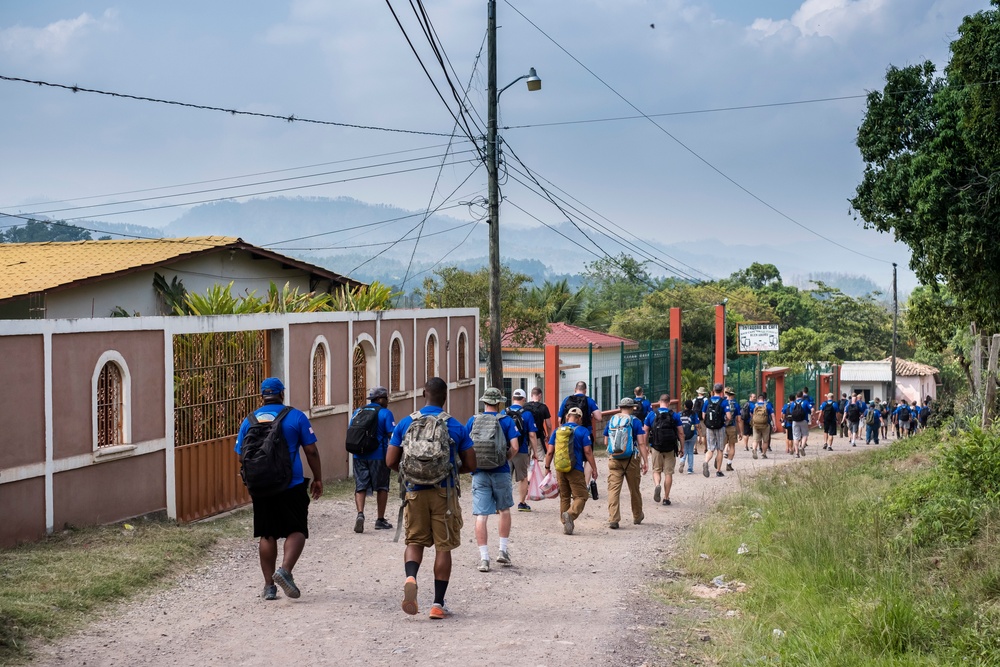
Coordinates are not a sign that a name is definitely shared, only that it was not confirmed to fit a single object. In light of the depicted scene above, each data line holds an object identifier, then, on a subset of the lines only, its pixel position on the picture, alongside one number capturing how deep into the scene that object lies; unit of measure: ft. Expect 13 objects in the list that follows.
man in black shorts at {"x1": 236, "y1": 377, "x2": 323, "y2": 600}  26.04
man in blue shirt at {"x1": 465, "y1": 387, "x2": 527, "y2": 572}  31.73
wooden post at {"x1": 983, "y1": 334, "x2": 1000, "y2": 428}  53.11
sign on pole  138.72
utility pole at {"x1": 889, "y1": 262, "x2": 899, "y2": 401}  176.45
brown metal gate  40.40
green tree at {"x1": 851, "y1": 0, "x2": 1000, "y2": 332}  55.21
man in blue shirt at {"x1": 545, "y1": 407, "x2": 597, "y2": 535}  38.93
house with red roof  100.89
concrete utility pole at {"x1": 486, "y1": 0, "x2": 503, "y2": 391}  66.49
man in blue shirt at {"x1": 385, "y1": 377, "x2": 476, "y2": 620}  25.40
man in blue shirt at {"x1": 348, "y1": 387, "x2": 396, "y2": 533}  37.70
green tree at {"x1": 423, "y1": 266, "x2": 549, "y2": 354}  118.32
